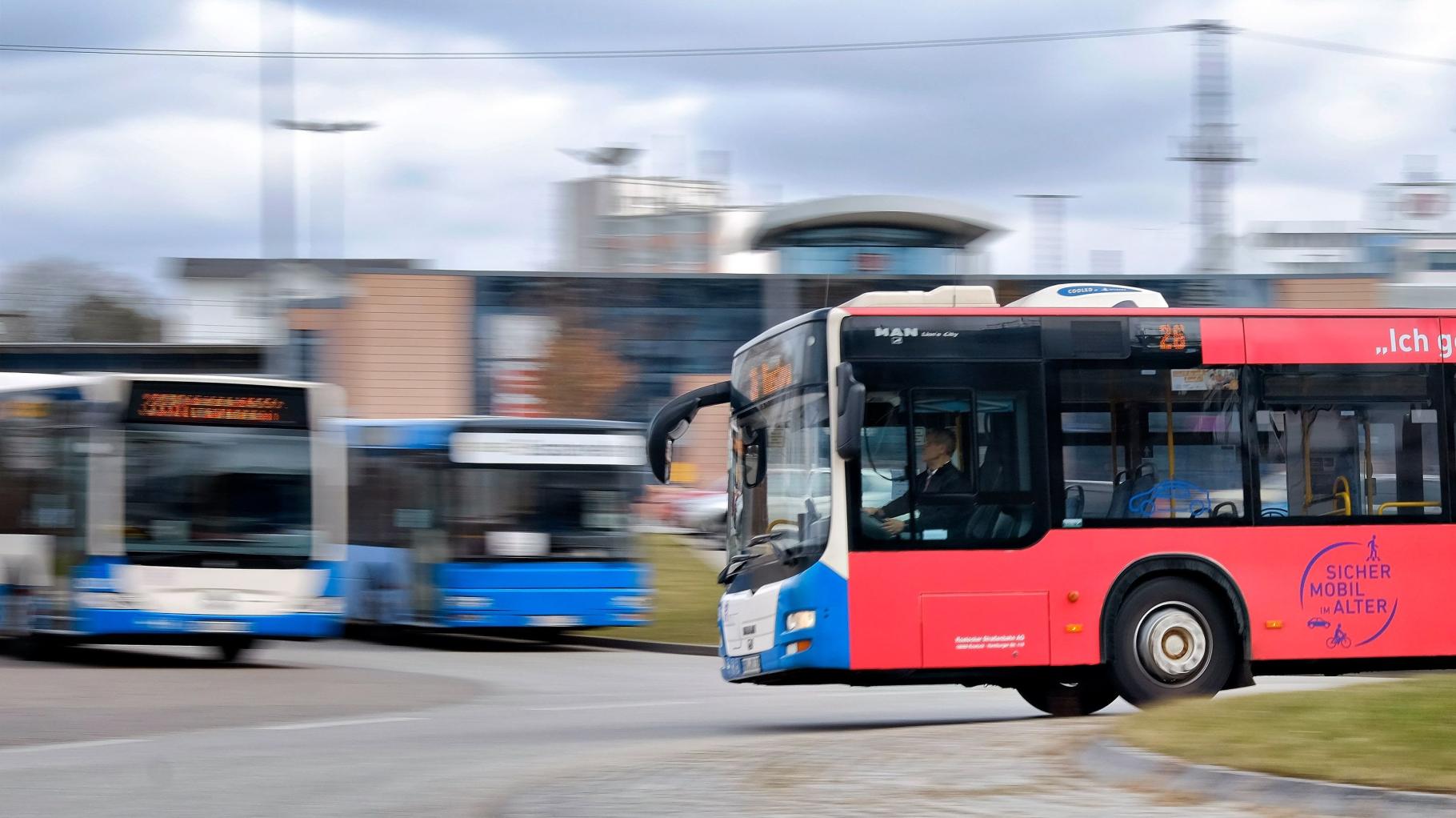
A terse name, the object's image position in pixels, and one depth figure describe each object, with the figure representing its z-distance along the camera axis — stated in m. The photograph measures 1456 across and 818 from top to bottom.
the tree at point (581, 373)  55.12
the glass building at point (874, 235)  61.53
